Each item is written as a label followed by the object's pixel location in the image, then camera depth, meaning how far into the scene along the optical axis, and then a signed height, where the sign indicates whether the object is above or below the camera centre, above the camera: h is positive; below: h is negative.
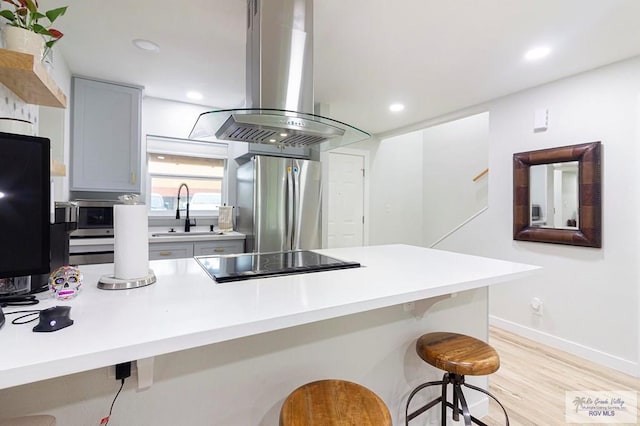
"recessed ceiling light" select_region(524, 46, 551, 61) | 2.26 +1.23
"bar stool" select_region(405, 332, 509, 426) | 1.30 -0.64
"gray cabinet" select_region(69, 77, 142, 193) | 2.81 +0.71
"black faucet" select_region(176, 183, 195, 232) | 3.57 -0.10
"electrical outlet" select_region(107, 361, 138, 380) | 0.94 -0.49
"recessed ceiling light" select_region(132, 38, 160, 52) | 2.28 +1.28
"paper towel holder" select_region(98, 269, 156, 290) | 1.07 -0.26
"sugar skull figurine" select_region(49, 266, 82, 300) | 0.93 -0.23
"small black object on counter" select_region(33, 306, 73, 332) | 0.72 -0.27
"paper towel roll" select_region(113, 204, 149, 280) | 1.06 -0.11
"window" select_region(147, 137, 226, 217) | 3.60 +0.46
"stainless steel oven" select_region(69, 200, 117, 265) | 2.56 -0.23
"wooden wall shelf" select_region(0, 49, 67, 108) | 0.92 +0.45
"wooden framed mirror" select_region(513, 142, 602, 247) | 2.53 +0.18
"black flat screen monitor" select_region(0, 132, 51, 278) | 0.78 +0.01
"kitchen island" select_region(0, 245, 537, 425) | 0.70 -0.32
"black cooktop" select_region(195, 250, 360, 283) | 1.29 -0.26
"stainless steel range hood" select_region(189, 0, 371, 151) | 1.64 +0.80
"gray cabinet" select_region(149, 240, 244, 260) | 2.91 -0.38
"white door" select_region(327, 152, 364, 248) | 4.69 +0.19
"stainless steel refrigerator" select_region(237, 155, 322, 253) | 3.14 +0.09
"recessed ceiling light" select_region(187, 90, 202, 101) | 3.32 +1.30
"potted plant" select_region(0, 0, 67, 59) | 0.97 +0.61
